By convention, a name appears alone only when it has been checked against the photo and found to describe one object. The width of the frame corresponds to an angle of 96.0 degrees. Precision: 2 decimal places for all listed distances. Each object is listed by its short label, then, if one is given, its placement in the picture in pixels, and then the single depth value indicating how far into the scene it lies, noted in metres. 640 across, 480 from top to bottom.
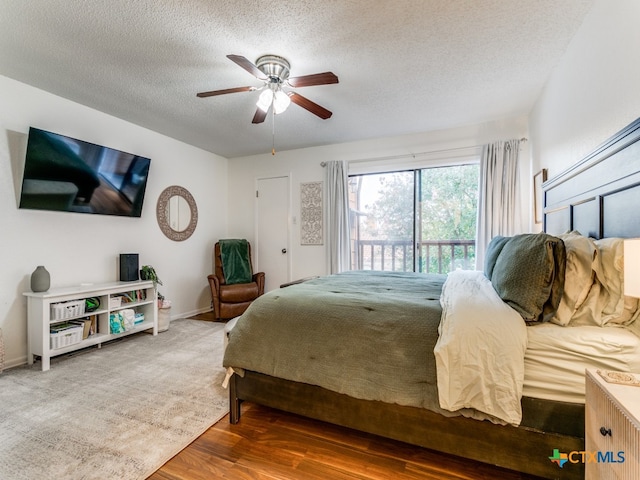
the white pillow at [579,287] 1.33
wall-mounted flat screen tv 2.69
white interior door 4.84
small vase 2.65
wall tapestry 4.59
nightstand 0.75
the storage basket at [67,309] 2.64
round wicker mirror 4.07
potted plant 3.61
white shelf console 2.55
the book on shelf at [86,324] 2.90
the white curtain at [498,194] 3.46
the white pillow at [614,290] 1.25
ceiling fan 2.10
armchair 4.09
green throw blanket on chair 4.39
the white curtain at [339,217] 4.34
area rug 1.49
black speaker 3.42
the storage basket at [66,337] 2.63
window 3.89
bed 1.20
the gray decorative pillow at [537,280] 1.33
